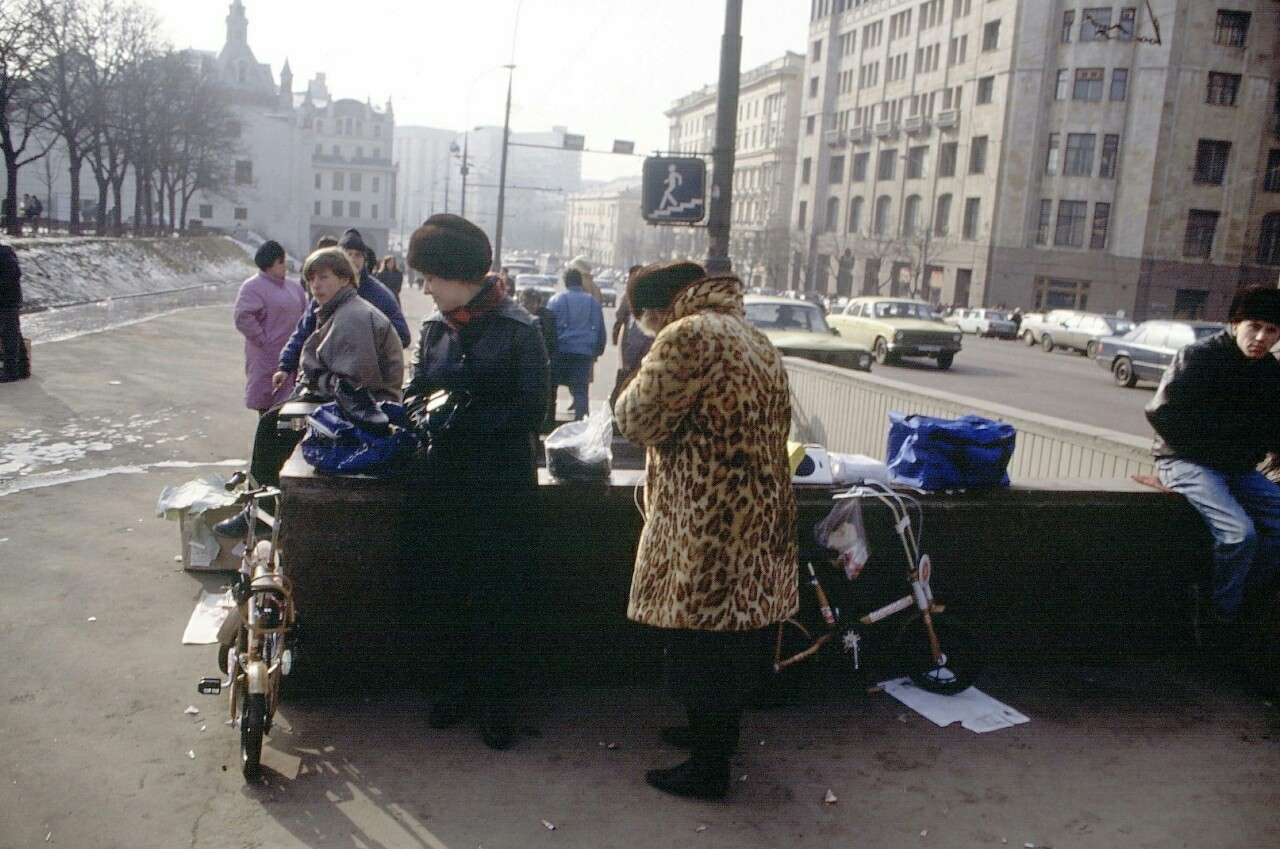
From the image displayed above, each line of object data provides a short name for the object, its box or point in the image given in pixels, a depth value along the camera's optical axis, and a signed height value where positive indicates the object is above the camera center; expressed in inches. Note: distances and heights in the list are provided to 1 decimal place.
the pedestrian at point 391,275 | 554.3 -16.2
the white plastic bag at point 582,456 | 174.9 -32.7
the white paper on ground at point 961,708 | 173.9 -71.2
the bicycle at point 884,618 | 177.5 -57.8
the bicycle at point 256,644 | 143.2 -60.5
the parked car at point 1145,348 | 970.1 -43.8
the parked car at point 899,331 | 1009.5 -46.4
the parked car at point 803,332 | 669.3 -37.9
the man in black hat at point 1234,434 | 186.4 -22.6
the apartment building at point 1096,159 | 2292.1 +321.9
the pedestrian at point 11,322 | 460.1 -46.6
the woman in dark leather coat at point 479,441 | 154.8 -28.3
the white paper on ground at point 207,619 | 194.1 -74.7
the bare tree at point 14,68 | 1177.4 +174.6
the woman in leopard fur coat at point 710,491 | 132.3 -28.7
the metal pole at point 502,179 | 1165.1 +84.7
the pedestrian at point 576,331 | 421.7 -29.3
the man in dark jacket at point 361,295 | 244.4 -16.6
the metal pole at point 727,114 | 376.2 +56.0
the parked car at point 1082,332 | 1443.2 -48.6
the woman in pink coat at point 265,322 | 281.1 -23.5
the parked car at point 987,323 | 1861.5 -59.4
